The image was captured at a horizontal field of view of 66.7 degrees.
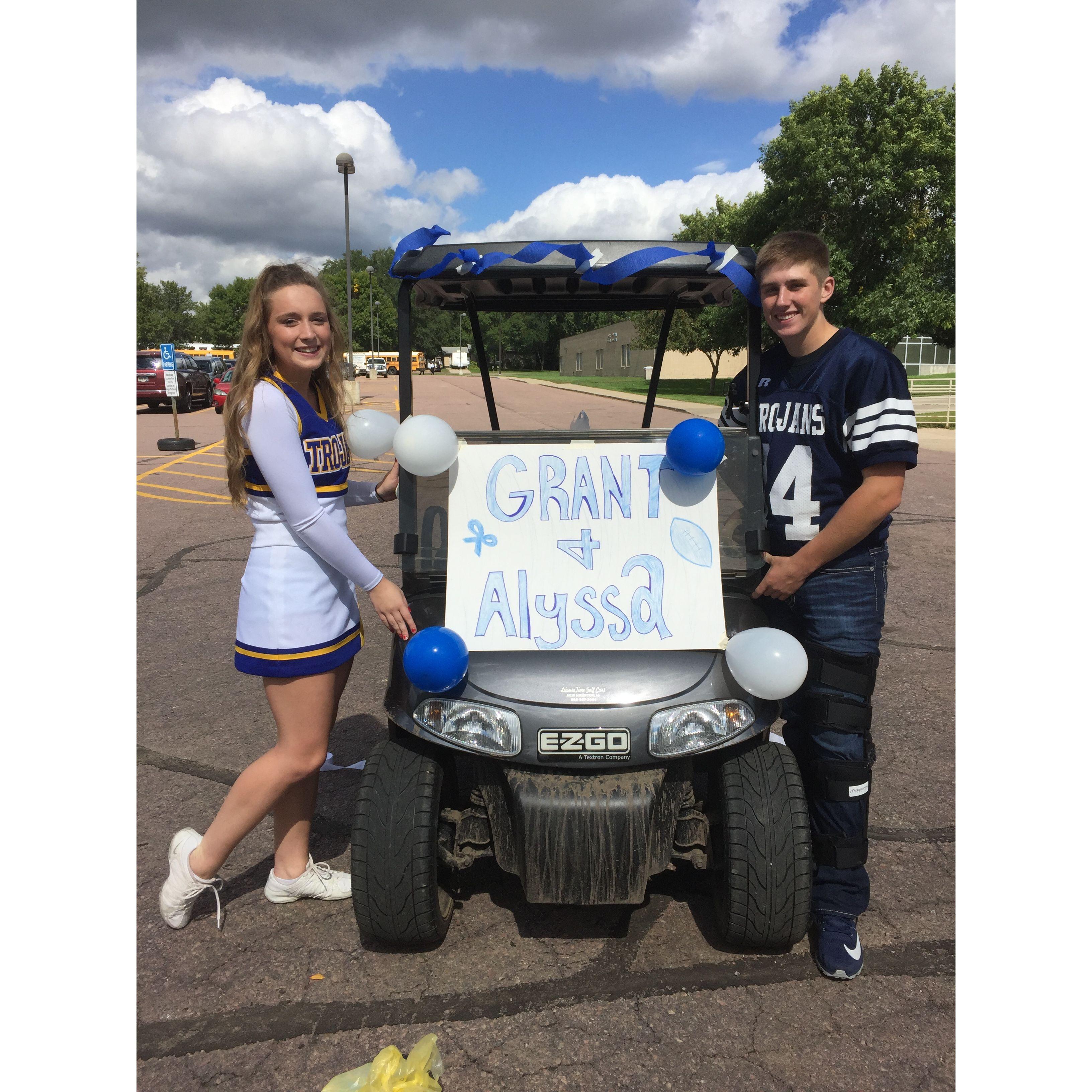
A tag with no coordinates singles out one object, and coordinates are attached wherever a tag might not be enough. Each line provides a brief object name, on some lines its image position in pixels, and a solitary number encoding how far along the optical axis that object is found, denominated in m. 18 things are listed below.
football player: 2.29
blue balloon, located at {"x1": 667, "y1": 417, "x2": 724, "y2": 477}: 2.30
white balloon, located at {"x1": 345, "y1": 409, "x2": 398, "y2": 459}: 2.65
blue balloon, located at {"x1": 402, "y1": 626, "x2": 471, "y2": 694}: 2.09
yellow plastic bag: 1.90
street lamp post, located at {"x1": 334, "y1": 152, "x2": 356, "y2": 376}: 22.80
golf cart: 2.06
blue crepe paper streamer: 2.33
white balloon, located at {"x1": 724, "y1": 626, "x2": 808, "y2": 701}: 2.08
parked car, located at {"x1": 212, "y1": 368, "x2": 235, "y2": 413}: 26.20
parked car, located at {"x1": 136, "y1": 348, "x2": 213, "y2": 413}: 22.53
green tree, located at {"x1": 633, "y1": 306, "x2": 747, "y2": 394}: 27.00
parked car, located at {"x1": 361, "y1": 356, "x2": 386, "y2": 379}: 52.31
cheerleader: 2.22
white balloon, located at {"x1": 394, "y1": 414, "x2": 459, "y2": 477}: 2.32
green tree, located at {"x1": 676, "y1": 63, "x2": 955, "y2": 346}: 23.83
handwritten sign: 2.29
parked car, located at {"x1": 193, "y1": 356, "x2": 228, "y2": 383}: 28.50
